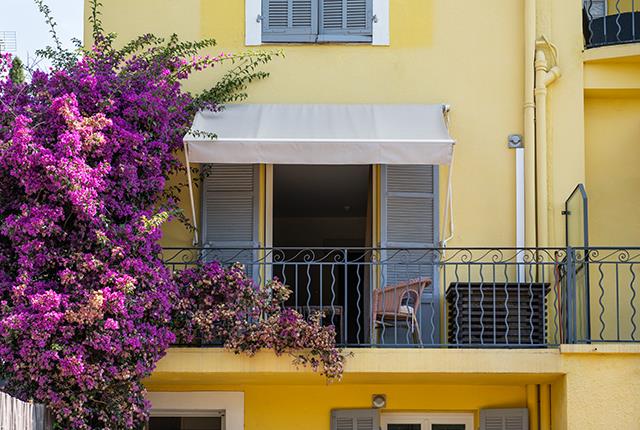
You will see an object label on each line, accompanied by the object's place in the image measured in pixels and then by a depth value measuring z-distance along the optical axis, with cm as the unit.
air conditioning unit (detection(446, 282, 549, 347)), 1354
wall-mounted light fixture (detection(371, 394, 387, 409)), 1445
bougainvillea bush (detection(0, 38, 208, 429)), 1243
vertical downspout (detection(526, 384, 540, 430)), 1419
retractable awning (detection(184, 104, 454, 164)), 1349
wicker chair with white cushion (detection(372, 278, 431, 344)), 1359
